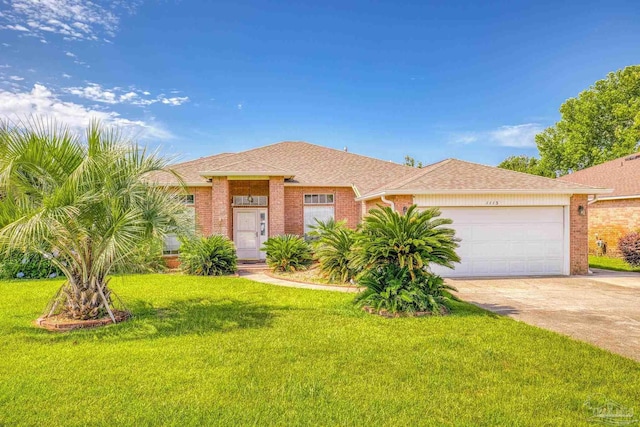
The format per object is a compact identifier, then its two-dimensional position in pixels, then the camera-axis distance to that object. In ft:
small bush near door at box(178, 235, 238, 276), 42.60
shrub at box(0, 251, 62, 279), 42.60
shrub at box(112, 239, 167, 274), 23.40
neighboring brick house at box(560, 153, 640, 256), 57.57
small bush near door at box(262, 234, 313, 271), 44.42
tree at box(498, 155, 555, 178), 130.95
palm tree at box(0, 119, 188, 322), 19.97
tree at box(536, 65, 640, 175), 98.99
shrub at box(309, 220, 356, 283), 37.49
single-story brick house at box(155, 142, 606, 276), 41.39
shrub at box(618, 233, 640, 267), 48.49
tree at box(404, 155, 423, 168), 158.81
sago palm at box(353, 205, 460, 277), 25.20
